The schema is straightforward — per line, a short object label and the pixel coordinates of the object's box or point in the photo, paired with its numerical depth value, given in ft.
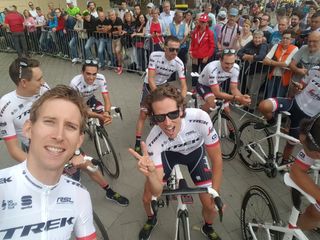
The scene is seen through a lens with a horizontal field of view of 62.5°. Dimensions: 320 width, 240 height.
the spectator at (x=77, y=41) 37.97
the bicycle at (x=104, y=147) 15.20
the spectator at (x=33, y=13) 46.52
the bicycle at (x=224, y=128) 16.21
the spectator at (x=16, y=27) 39.37
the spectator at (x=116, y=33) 33.45
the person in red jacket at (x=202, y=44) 25.12
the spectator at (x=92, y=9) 38.37
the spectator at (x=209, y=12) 29.75
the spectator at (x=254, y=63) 20.99
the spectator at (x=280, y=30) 21.24
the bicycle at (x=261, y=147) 13.52
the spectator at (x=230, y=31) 24.94
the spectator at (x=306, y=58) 15.66
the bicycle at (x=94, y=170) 9.68
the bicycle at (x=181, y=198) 7.29
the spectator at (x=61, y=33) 40.27
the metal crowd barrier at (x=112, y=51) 21.74
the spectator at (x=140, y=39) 32.50
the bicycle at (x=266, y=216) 7.75
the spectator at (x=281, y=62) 18.42
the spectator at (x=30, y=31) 44.09
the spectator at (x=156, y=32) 30.58
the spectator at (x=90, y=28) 35.14
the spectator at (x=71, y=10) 45.11
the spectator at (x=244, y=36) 23.85
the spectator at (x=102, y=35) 34.04
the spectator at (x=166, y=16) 32.32
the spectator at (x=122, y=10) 41.33
